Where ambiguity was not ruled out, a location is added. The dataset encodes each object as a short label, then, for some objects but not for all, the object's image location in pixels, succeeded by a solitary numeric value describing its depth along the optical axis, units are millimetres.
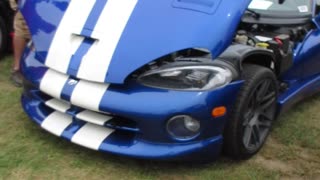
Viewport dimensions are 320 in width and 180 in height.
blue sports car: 2691
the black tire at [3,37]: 4793
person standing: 4195
